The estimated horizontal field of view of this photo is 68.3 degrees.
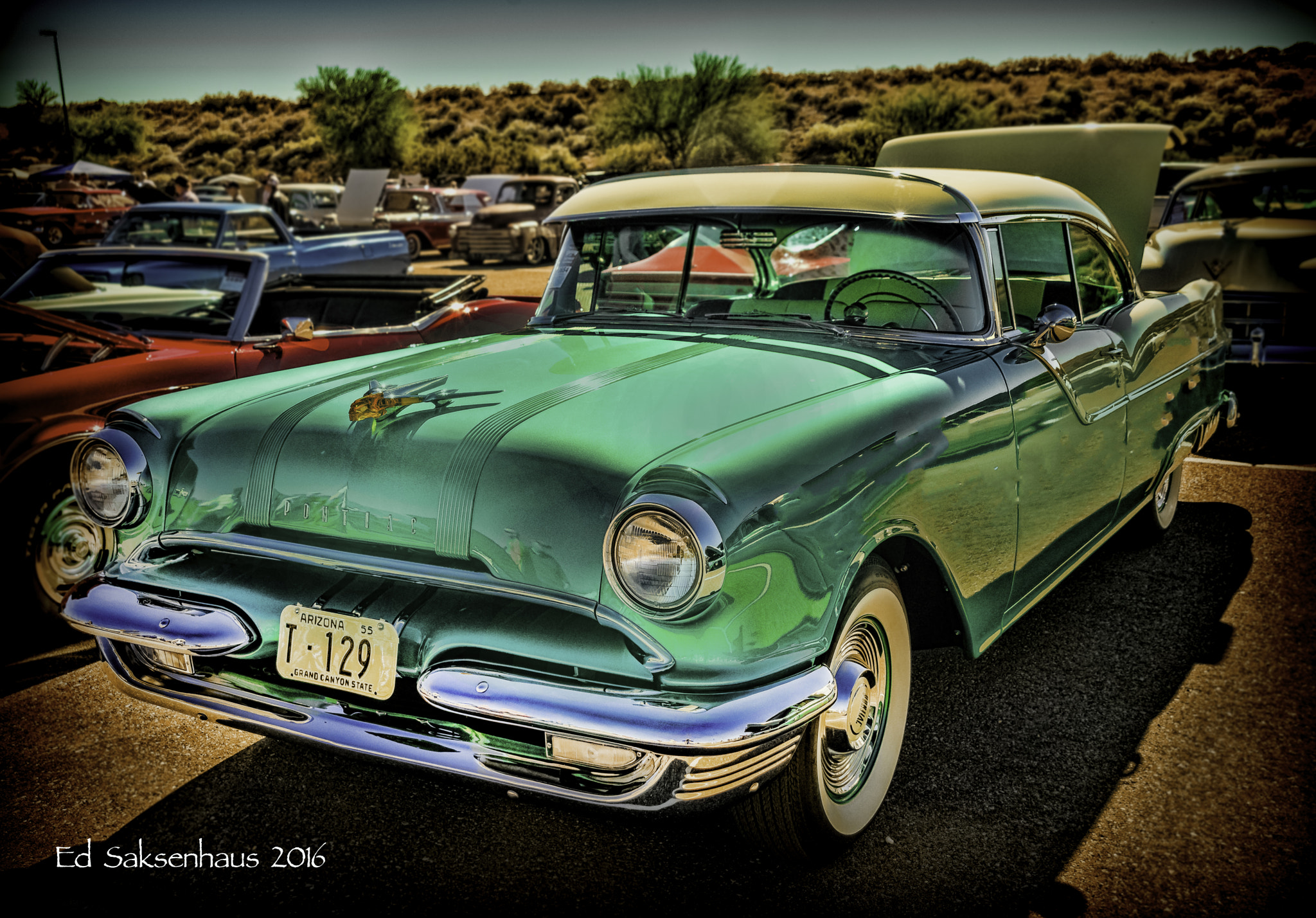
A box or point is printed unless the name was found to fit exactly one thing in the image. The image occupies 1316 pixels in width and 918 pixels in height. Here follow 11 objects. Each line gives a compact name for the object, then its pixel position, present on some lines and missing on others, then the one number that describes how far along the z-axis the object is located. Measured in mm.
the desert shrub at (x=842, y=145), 31578
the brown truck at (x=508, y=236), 19109
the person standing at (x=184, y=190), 17895
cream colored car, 7449
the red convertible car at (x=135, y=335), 3709
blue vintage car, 9250
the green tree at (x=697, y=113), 32000
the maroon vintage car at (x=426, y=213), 20625
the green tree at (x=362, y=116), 41312
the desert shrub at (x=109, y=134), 48875
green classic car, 1896
